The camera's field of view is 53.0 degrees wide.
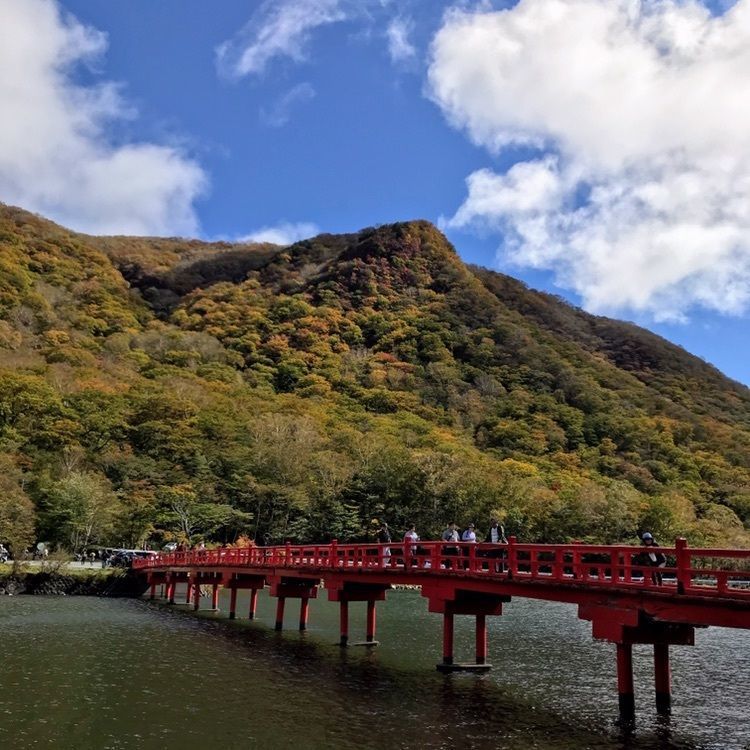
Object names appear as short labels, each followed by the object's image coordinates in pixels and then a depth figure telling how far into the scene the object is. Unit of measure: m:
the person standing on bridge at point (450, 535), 24.75
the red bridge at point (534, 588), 15.52
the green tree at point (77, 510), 57.72
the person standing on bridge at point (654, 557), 16.86
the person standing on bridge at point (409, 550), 24.22
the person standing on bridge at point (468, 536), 23.46
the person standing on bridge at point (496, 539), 21.75
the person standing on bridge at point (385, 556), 25.39
